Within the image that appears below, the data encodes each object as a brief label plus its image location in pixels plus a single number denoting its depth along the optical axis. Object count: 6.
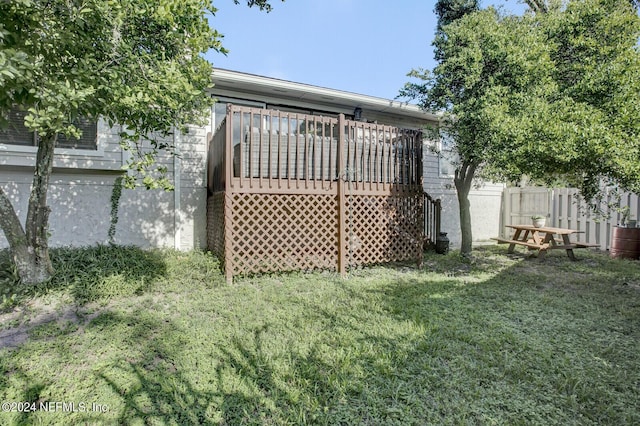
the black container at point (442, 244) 7.85
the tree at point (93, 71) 2.68
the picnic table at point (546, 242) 6.88
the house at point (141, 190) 5.59
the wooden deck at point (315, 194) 5.03
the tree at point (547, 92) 4.89
